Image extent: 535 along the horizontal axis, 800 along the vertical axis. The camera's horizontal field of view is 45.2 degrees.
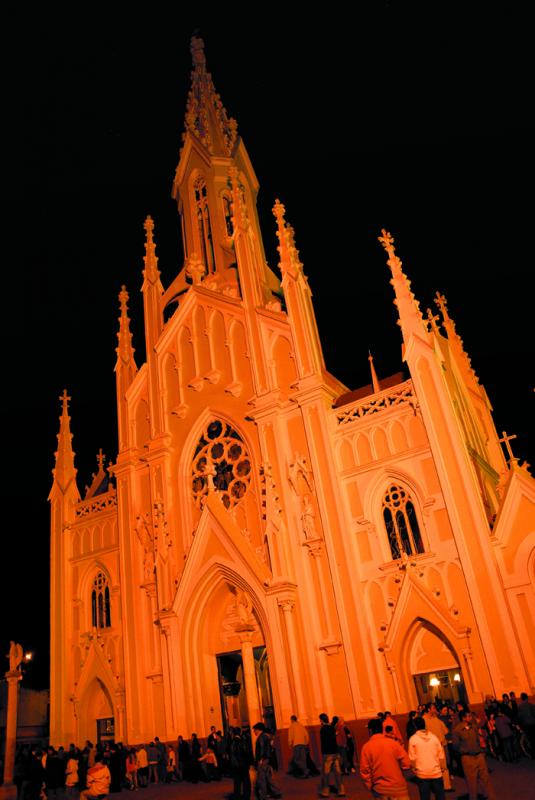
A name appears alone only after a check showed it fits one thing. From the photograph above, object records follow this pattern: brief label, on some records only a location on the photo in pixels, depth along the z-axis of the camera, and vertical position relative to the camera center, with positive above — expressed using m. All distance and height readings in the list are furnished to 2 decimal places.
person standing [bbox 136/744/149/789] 18.84 -0.60
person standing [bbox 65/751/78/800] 14.75 -0.48
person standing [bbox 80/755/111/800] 10.21 -0.43
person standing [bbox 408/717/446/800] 8.09 -0.68
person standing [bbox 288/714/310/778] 15.40 -0.48
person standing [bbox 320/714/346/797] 12.03 -0.74
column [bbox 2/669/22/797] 20.61 +1.12
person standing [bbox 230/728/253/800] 12.16 -0.67
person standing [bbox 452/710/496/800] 9.53 -0.82
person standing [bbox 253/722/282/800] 11.98 -0.78
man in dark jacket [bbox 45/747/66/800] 14.62 -0.41
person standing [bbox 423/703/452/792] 12.04 -0.40
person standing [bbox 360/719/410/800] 7.05 -0.59
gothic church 17.69 +5.36
